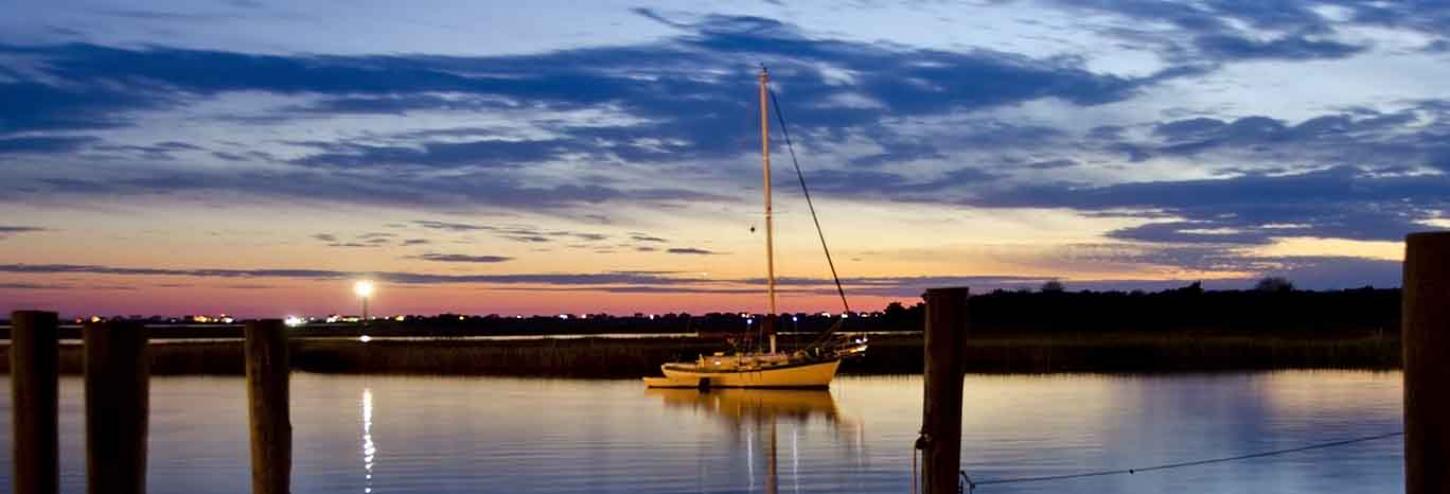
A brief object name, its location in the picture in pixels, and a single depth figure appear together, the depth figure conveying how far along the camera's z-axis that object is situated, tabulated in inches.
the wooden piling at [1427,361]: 320.8
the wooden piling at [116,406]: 494.6
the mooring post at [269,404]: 490.0
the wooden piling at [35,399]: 545.0
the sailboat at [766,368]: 2321.6
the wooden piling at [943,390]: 465.7
